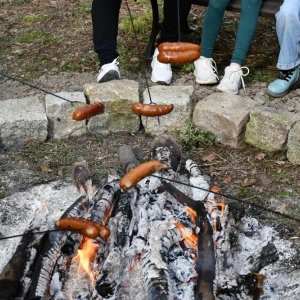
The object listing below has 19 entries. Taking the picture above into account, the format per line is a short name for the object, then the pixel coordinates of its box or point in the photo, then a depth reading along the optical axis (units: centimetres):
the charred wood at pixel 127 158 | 320
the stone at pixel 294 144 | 332
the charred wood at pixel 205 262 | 222
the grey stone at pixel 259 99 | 381
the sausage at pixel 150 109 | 303
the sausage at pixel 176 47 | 304
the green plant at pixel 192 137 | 362
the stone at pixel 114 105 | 370
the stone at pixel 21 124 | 353
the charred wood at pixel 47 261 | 232
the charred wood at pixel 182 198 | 270
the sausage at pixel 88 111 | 301
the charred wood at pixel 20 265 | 228
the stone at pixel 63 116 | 362
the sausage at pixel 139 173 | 231
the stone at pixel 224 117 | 352
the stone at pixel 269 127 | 340
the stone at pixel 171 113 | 367
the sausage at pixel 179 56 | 305
